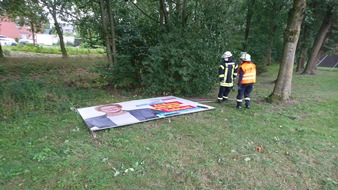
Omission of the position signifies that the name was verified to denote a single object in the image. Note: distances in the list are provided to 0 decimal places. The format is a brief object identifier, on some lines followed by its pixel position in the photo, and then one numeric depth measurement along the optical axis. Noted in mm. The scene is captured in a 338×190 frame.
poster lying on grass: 4641
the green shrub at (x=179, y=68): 7051
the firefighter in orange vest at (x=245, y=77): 6105
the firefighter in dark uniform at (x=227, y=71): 6348
